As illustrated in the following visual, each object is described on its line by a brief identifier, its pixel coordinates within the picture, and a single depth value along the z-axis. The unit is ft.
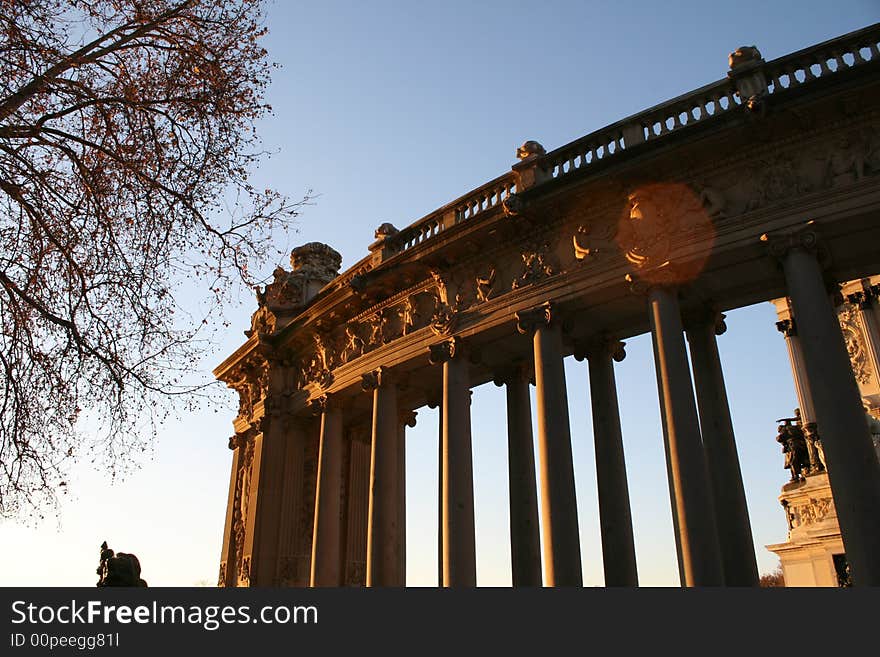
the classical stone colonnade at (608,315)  60.54
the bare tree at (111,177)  50.70
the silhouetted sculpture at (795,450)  101.65
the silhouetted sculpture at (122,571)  41.57
